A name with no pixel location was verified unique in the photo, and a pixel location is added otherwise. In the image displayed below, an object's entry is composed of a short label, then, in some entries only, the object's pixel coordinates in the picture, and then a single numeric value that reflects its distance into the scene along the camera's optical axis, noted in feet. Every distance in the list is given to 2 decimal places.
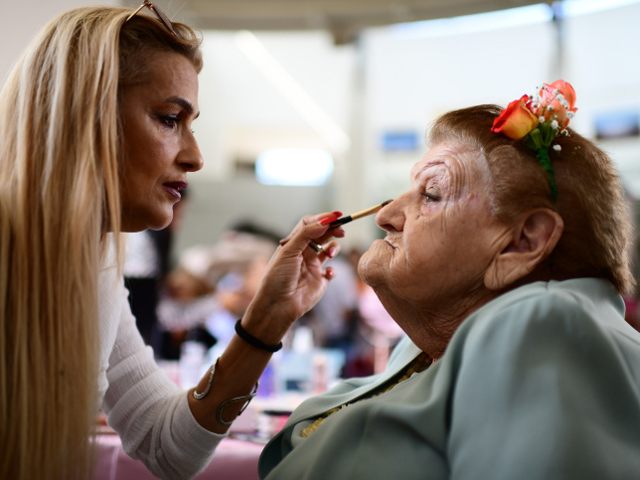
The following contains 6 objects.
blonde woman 2.89
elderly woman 2.51
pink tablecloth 4.44
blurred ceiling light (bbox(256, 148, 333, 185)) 25.55
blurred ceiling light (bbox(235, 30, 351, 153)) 23.15
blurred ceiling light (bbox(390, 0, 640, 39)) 14.79
